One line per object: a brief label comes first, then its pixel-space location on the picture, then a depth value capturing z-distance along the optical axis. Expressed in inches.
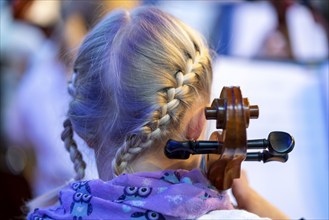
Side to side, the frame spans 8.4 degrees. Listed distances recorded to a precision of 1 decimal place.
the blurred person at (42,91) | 148.6
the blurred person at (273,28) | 144.7
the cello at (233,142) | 100.3
